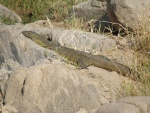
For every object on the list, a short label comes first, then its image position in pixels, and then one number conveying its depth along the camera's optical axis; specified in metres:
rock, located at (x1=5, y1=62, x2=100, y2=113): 10.00
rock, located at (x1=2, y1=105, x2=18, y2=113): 10.06
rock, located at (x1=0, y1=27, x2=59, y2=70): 11.67
